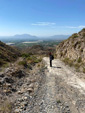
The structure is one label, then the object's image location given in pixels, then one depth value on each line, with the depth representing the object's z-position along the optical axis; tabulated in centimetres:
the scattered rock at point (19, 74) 896
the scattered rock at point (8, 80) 741
